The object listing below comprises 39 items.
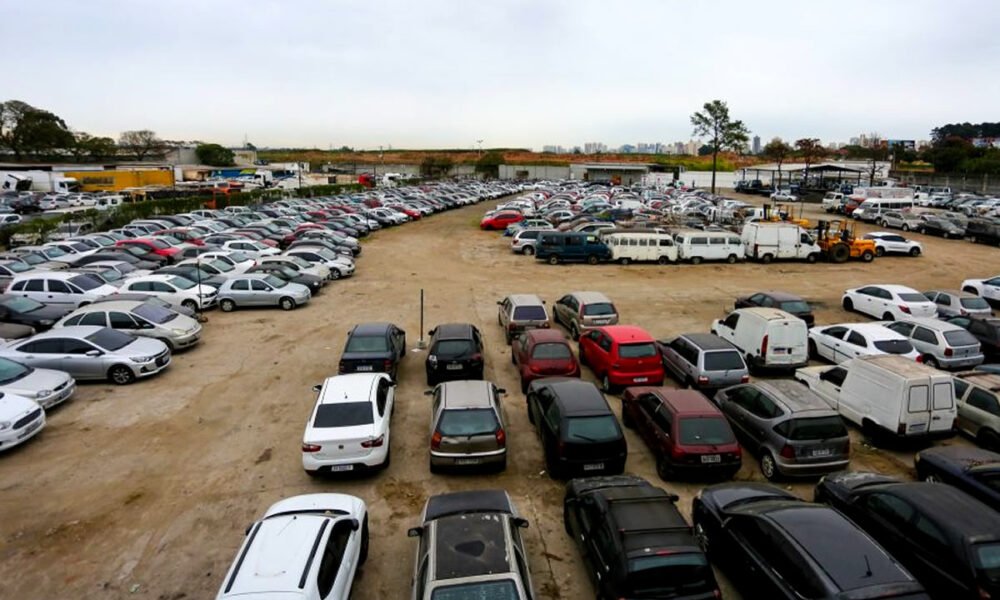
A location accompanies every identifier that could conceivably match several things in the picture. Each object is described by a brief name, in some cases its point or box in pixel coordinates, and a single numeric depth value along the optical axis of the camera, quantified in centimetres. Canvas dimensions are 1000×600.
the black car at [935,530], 664
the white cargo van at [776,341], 1472
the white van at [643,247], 3125
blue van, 3142
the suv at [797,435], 1001
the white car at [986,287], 2270
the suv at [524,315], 1686
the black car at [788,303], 1811
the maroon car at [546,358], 1331
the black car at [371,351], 1381
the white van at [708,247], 3148
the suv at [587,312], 1723
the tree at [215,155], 11394
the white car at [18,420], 1080
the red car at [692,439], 980
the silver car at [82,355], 1416
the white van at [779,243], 3167
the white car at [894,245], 3319
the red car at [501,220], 4462
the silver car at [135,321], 1638
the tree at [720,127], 7281
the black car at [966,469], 870
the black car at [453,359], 1379
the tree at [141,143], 11648
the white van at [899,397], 1102
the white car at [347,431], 985
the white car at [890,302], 1923
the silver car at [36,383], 1226
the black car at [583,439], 978
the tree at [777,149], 8588
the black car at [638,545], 633
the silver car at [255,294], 2142
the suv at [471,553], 585
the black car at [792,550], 596
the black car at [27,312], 1784
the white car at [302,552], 588
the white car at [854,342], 1481
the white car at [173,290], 2041
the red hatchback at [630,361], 1350
